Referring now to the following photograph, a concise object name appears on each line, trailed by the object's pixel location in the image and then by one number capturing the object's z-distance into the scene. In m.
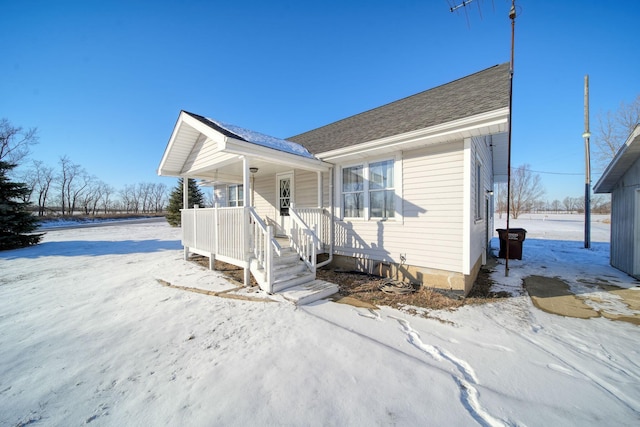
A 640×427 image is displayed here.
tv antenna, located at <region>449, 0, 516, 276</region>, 5.46
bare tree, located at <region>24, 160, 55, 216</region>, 37.67
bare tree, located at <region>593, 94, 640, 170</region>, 16.18
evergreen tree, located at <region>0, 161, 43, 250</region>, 11.37
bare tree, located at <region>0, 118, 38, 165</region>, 20.20
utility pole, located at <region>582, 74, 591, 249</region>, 11.51
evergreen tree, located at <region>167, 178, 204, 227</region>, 22.61
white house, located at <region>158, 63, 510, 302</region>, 4.79
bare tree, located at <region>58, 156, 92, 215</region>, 40.45
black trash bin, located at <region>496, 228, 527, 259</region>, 8.45
